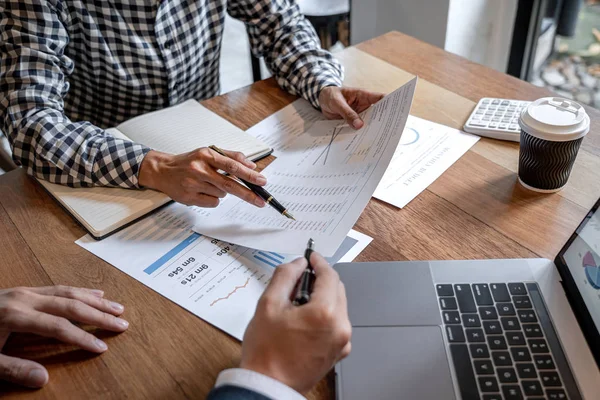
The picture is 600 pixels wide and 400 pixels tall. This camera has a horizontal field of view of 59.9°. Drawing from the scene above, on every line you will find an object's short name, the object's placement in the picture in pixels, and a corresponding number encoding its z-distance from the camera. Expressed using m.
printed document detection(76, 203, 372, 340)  0.64
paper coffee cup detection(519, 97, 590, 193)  0.70
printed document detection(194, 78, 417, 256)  0.71
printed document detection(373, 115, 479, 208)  0.80
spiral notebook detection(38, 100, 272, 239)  0.78
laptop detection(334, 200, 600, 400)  0.53
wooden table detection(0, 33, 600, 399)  0.58
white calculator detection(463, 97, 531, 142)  0.88
